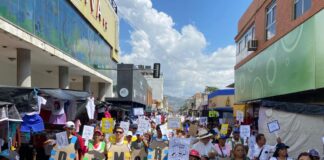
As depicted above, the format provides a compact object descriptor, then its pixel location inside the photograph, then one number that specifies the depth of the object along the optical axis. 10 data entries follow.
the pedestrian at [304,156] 6.34
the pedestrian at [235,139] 11.14
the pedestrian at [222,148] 9.91
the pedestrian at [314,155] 7.51
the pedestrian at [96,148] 9.34
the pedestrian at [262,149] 9.09
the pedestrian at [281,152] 7.39
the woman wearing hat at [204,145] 8.87
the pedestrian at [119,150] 9.52
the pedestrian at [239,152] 6.79
